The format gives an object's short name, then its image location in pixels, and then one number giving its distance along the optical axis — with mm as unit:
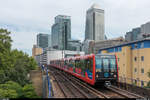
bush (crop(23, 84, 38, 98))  22031
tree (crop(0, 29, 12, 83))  24528
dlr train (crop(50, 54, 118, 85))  12992
